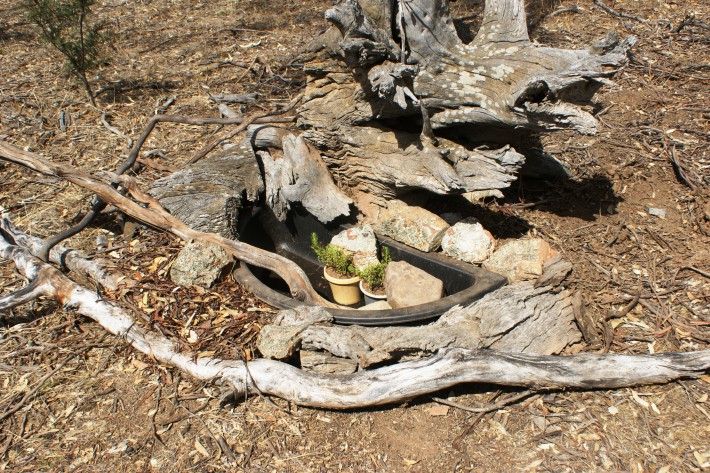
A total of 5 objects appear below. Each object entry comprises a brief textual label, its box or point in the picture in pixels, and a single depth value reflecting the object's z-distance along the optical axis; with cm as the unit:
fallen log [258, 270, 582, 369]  330
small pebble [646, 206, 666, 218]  447
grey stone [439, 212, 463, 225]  430
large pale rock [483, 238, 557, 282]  368
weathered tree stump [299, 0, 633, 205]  346
